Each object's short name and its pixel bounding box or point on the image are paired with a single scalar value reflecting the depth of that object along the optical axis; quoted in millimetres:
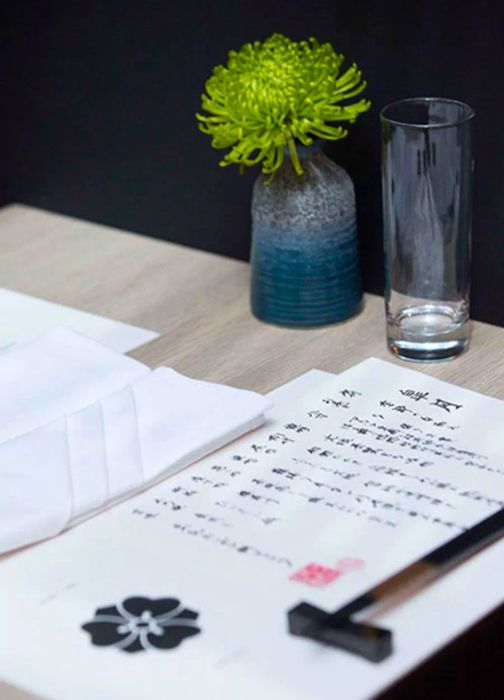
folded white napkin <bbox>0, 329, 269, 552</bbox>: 1282
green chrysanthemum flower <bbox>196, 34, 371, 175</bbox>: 1418
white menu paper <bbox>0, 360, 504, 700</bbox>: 1159
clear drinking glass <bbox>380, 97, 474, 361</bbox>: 1408
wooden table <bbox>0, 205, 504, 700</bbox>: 1451
